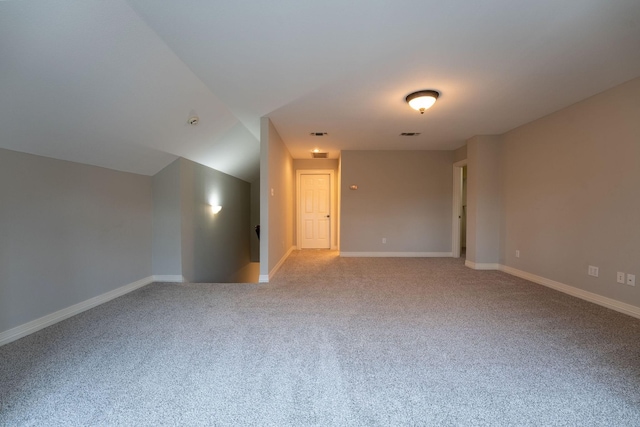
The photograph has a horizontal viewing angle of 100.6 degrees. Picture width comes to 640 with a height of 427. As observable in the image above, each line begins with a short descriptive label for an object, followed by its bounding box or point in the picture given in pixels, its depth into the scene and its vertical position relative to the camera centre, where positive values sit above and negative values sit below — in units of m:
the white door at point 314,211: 6.90 -0.15
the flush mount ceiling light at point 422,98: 2.99 +1.23
